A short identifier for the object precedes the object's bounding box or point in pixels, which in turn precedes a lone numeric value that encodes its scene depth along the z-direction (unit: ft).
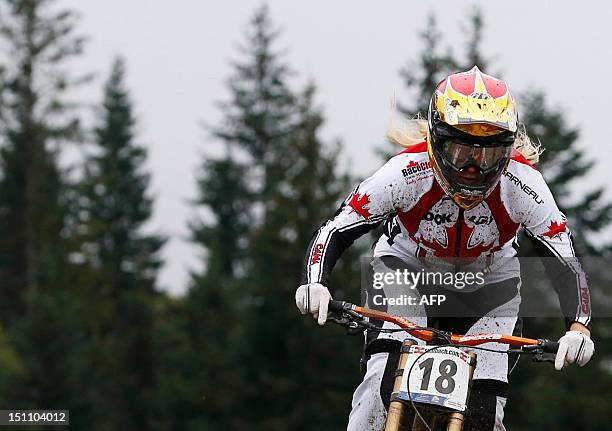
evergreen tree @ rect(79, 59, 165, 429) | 157.69
